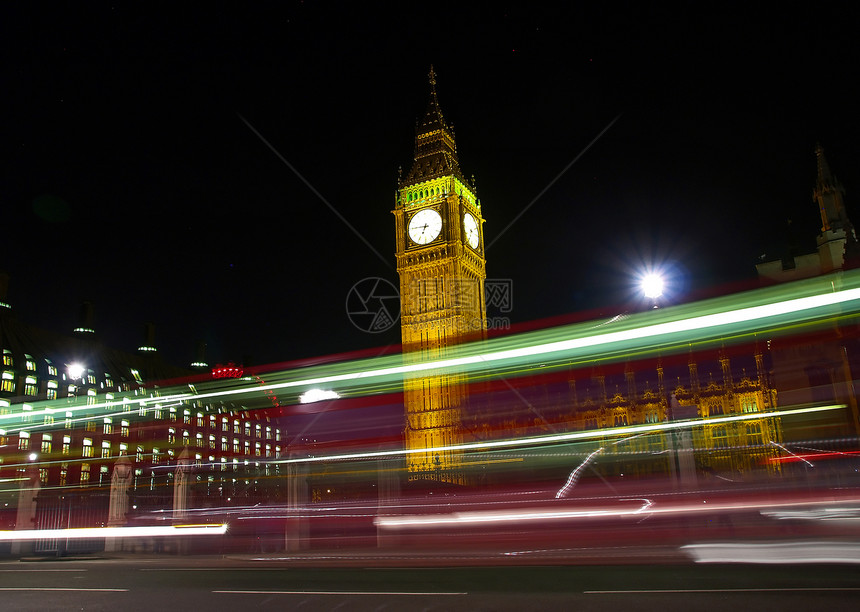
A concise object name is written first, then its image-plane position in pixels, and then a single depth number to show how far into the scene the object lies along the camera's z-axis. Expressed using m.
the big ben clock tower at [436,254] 66.12
